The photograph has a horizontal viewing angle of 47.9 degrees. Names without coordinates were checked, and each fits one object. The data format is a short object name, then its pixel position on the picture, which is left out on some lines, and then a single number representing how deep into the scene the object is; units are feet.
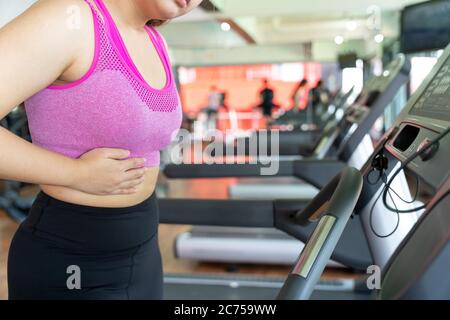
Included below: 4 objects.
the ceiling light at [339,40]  30.69
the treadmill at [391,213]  1.70
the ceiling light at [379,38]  23.76
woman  2.41
